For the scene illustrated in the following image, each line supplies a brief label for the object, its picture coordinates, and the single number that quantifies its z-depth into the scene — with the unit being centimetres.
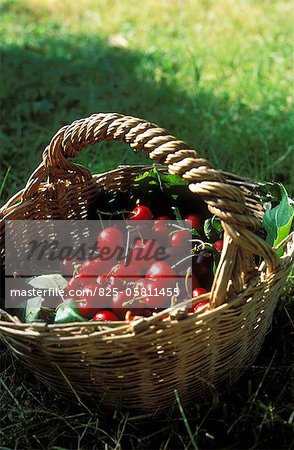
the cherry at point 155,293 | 104
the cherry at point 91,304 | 105
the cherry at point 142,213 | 113
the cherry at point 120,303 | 104
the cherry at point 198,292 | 104
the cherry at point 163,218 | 114
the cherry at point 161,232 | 111
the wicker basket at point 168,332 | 95
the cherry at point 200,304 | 101
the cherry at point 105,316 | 103
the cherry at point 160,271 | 105
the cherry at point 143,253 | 109
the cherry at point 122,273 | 107
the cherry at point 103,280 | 107
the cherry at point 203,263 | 107
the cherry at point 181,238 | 110
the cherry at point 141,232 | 111
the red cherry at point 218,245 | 109
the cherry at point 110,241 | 111
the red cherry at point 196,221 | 113
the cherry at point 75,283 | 108
